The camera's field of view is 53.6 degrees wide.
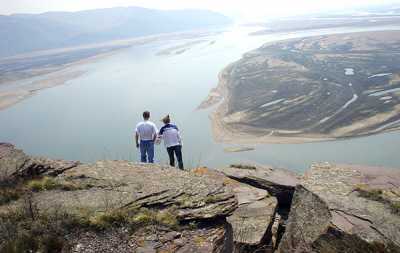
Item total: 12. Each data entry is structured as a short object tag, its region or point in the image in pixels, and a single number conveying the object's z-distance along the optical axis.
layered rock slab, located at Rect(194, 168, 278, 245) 5.54
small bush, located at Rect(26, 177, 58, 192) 5.25
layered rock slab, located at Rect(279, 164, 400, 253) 4.77
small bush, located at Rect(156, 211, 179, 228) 4.39
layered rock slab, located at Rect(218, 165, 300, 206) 7.66
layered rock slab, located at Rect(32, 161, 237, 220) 4.75
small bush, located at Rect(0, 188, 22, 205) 4.81
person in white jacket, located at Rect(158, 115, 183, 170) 8.19
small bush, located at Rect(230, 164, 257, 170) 9.09
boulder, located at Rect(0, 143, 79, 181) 5.70
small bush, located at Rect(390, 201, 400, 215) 5.49
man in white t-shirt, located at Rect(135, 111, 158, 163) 8.15
